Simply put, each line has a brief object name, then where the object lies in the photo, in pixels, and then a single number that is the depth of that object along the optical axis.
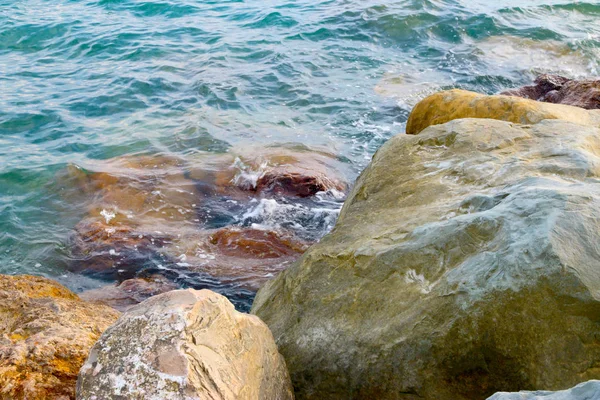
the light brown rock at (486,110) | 5.34
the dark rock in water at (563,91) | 7.84
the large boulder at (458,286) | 2.57
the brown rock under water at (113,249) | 6.16
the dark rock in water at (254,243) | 6.21
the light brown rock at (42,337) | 2.74
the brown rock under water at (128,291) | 5.44
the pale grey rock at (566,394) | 1.56
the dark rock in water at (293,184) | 7.43
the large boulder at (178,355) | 2.31
